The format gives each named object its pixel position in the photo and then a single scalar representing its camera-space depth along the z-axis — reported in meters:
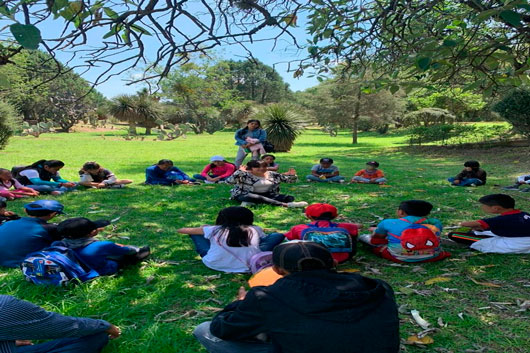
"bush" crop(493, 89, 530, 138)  15.61
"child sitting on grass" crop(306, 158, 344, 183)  10.48
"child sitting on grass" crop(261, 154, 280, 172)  10.54
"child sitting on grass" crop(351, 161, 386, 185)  10.14
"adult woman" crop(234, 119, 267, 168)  10.81
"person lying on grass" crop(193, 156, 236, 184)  10.40
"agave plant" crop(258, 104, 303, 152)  19.84
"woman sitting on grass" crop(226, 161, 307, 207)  7.58
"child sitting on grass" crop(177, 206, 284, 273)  4.21
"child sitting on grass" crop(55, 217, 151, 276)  3.91
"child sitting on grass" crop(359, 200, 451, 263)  4.36
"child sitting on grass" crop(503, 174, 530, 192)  9.12
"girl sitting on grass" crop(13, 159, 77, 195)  8.58
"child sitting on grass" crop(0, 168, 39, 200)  7.84
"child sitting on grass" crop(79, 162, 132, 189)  9.18
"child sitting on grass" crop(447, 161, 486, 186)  9.61
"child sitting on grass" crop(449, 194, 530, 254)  4.60
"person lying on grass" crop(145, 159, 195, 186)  9.95
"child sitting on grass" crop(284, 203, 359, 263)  4.62
